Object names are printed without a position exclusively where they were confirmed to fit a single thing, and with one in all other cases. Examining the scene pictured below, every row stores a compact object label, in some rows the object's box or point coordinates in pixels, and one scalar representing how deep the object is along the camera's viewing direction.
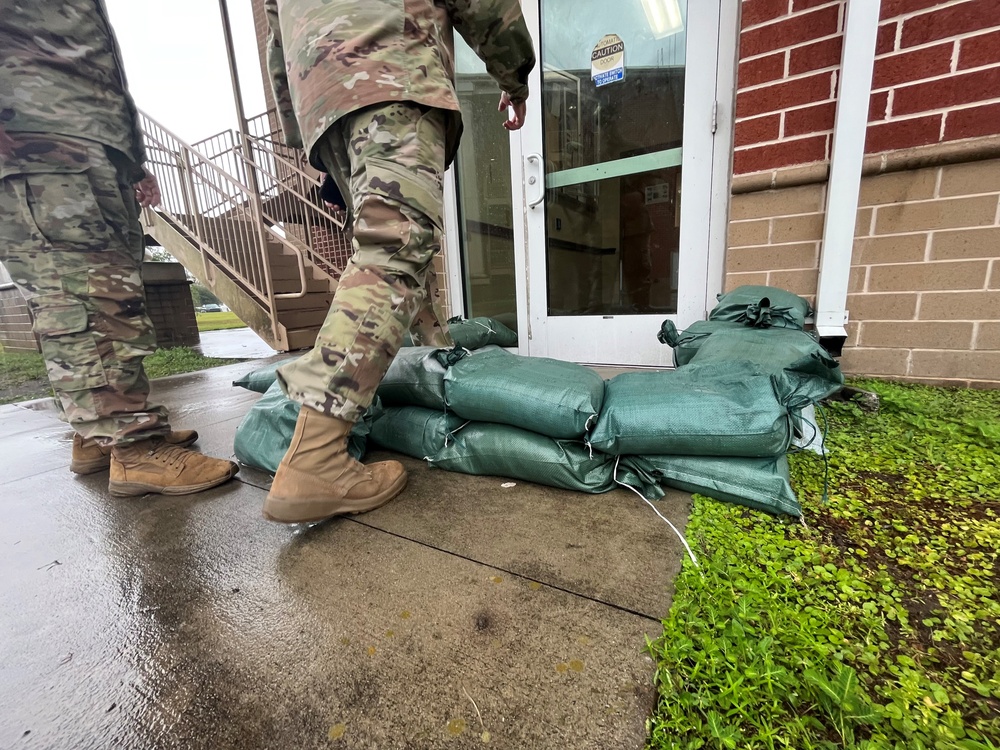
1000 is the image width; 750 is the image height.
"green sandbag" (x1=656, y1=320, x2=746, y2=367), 1.52
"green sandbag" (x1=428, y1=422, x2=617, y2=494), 1.08
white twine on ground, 0.80
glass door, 2.07
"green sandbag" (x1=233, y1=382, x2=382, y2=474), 1.25
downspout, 1.49
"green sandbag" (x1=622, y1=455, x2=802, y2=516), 0.93
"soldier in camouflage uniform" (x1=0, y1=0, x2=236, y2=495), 1.07
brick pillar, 4.67
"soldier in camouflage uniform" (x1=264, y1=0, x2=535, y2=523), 0.91
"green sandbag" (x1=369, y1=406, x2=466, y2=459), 1.28
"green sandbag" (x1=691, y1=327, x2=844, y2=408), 1.05
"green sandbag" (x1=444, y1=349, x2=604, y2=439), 1.04
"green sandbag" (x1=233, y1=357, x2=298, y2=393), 1.82
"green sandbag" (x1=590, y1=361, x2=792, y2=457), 0.94
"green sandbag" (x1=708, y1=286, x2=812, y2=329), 1.52
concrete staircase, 3.80
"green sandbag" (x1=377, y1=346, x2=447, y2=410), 1.24
